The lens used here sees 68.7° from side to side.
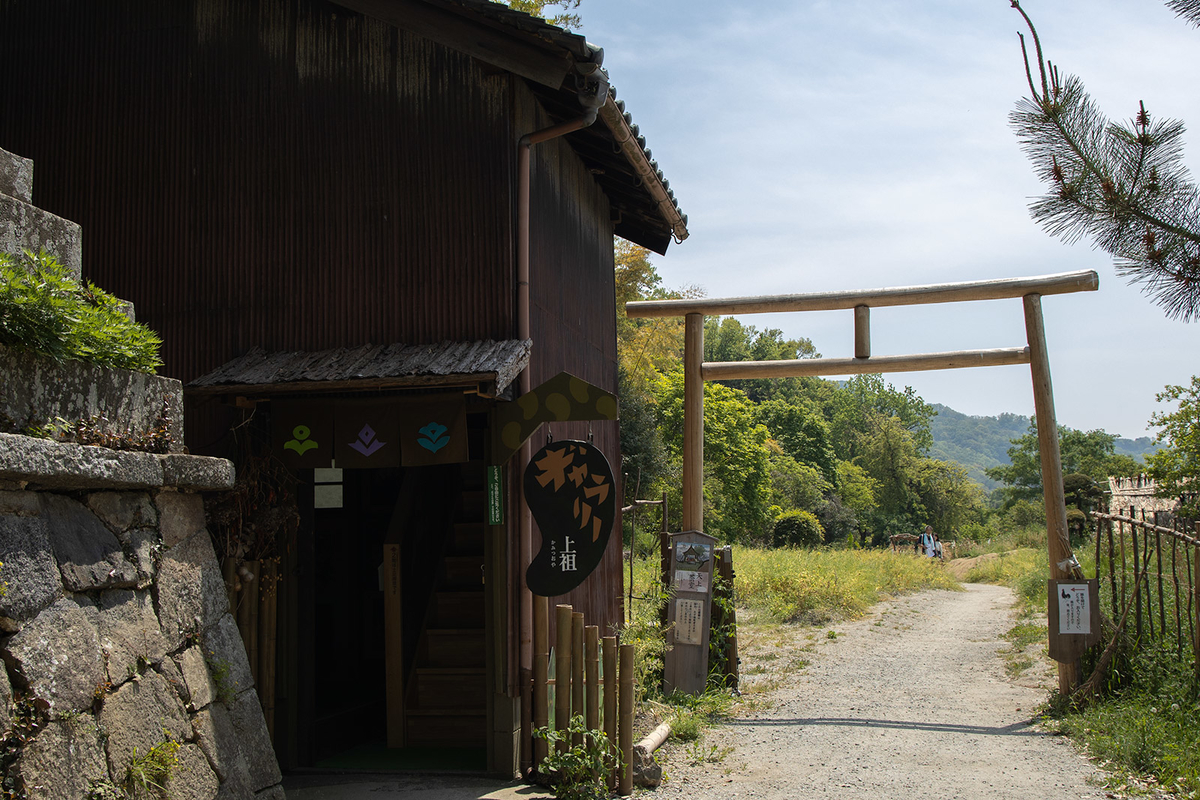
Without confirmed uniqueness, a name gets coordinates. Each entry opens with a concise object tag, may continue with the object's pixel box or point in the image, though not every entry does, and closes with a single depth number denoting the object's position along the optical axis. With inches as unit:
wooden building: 272.4
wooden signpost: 382.6
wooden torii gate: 372.5
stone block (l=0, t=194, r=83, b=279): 173.5
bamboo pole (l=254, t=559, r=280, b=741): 279.4
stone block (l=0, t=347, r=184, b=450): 157.8
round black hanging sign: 253.0
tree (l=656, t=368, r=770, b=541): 1353.3
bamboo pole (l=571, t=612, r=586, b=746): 263.0
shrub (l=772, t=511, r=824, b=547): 1333.7
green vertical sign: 271.0
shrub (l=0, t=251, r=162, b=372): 157.1
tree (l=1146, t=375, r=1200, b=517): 720.8
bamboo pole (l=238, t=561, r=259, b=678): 271.6
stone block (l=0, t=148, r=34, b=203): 182.1
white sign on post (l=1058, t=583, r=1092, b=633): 360.8
